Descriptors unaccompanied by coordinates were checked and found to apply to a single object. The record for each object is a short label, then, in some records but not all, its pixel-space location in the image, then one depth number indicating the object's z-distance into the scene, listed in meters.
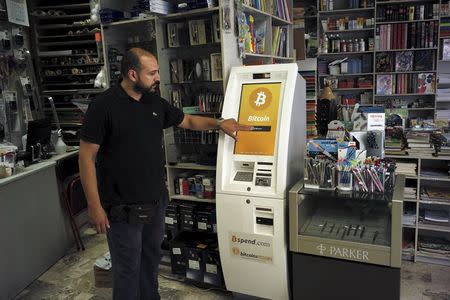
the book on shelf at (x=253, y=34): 2.84
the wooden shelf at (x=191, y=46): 2.77
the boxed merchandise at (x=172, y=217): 2.92
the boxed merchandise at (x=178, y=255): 2.86
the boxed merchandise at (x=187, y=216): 2.85
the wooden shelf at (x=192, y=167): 2.81
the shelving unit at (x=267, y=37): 2.94
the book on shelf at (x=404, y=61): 5.64
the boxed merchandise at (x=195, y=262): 2.79
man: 1.99
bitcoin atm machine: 2.29
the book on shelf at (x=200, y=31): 2.71
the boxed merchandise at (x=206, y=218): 2.79
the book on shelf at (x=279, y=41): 3.68
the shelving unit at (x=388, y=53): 5.49
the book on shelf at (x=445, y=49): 5.42
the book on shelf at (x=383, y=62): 5.71
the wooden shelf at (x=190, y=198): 2.82
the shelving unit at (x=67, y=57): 4.91
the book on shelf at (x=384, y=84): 5.75
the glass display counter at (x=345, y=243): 2.02
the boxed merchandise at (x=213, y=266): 2.72
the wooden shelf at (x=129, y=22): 2.79
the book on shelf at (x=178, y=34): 2.80
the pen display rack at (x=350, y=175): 2.12
